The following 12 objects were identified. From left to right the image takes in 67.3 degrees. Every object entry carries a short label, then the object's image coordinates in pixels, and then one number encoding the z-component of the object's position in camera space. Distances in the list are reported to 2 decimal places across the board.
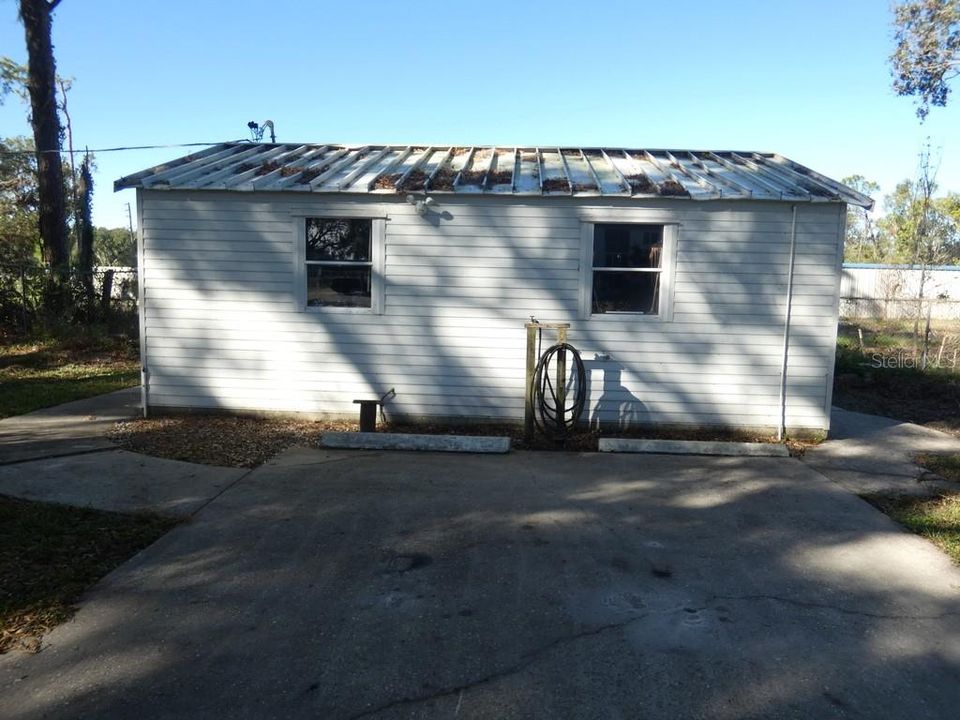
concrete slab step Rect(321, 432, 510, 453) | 7.83
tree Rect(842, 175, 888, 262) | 60.26
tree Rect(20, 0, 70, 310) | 16.73
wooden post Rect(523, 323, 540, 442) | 8.17
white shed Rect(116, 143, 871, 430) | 8.70
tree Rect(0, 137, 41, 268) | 29.86
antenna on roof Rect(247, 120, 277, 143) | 15.83
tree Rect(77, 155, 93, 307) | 23.25
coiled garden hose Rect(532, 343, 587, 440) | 8.25
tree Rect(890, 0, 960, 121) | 18.14
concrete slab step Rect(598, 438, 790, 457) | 7.86
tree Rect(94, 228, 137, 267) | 44.53
